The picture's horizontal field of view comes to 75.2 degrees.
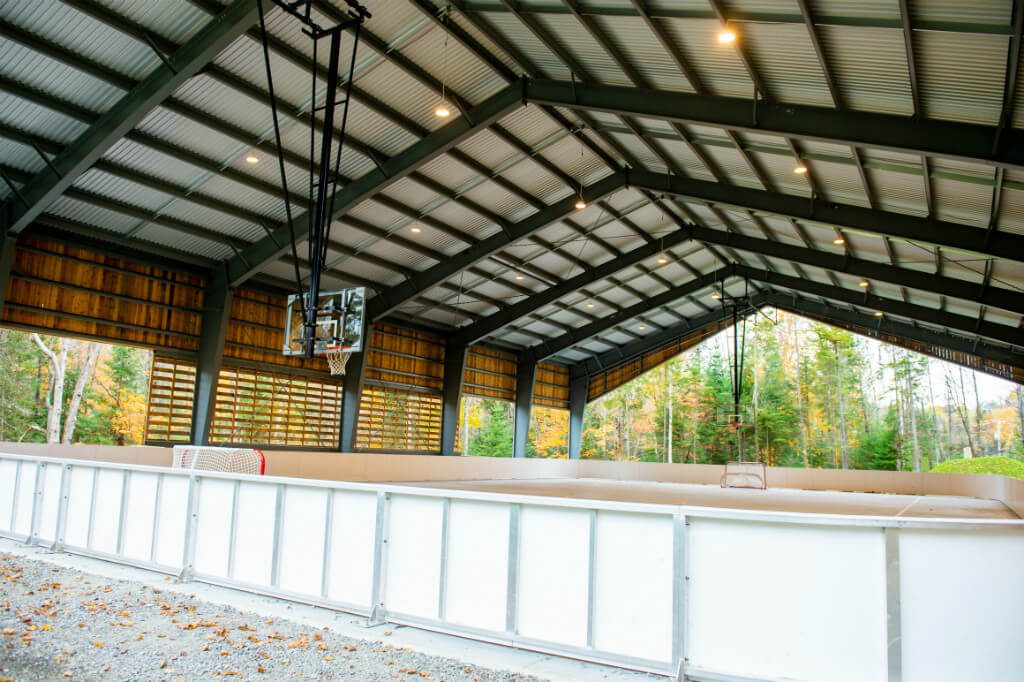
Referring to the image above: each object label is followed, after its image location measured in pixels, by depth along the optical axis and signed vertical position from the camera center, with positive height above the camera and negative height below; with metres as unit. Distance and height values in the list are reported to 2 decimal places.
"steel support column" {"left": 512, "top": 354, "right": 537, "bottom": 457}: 36.06 +1.00
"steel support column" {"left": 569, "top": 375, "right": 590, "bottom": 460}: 40.56 +1.20
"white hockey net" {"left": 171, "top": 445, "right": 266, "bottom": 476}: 11.15 -0.93
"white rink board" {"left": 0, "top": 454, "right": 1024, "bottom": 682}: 4.50 -1.24
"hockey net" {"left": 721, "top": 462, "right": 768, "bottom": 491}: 28.62 -2.04
